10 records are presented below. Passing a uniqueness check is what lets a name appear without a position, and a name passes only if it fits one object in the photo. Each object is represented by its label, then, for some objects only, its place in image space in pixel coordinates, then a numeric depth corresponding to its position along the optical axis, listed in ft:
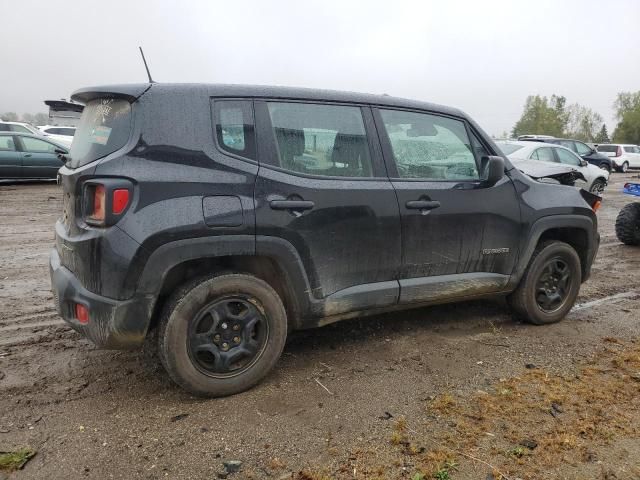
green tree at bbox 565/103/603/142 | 258.57
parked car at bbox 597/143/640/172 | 100.86
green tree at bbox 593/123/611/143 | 264.11
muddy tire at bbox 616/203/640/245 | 25.66
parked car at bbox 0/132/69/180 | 44.06
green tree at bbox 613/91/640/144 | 225.76
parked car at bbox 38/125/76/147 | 67.00
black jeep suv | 8.91
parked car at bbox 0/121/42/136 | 59.06
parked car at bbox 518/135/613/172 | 63.15
